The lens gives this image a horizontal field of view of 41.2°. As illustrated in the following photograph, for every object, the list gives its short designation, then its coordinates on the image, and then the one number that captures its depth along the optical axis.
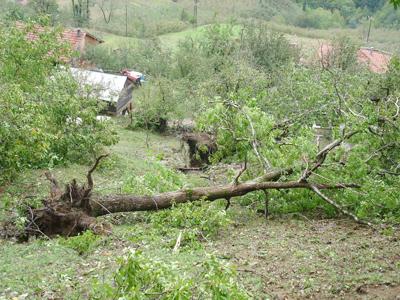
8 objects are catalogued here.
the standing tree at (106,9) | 54.50
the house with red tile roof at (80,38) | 38.06
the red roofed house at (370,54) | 33.30
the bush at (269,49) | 33.75
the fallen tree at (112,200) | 9.05
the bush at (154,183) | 10.39
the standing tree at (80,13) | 50.45
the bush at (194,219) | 8.84
